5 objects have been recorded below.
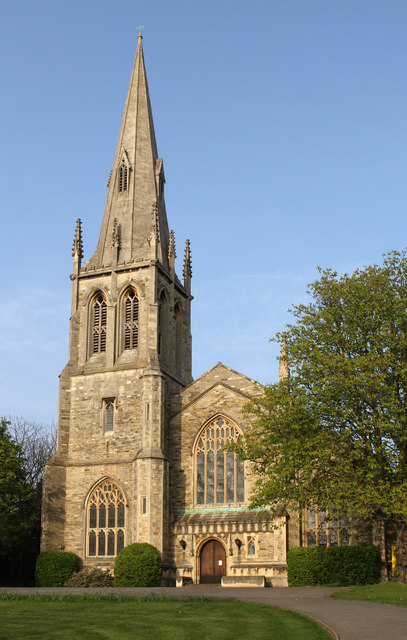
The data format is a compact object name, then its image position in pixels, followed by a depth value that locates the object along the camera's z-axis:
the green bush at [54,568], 33.00
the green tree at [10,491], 32.97
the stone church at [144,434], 32.97
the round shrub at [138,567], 30.77
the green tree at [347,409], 24.03
